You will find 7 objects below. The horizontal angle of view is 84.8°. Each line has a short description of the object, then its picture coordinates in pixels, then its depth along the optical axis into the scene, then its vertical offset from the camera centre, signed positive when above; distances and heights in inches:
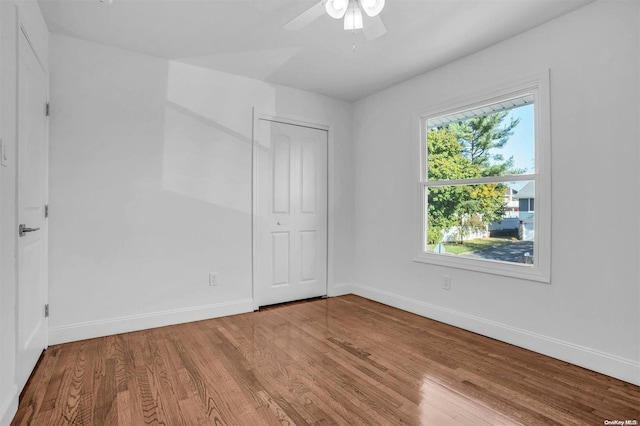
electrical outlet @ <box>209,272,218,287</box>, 137.0 -26.2
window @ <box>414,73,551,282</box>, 106.0 +10.6
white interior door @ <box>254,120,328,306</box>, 151.4 -0.2
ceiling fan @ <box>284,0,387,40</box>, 71.6 +43.1
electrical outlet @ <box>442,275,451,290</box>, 131.0 -26.1
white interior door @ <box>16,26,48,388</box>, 79.9 +0.5
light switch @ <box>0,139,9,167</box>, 66.7 +11.1
